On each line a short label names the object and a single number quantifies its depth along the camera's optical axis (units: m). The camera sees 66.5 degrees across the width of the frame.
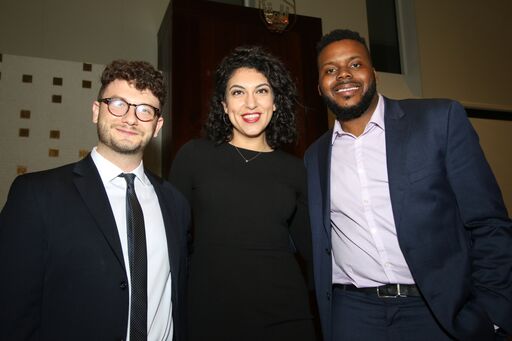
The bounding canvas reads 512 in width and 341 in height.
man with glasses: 1.26
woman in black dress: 1.62
